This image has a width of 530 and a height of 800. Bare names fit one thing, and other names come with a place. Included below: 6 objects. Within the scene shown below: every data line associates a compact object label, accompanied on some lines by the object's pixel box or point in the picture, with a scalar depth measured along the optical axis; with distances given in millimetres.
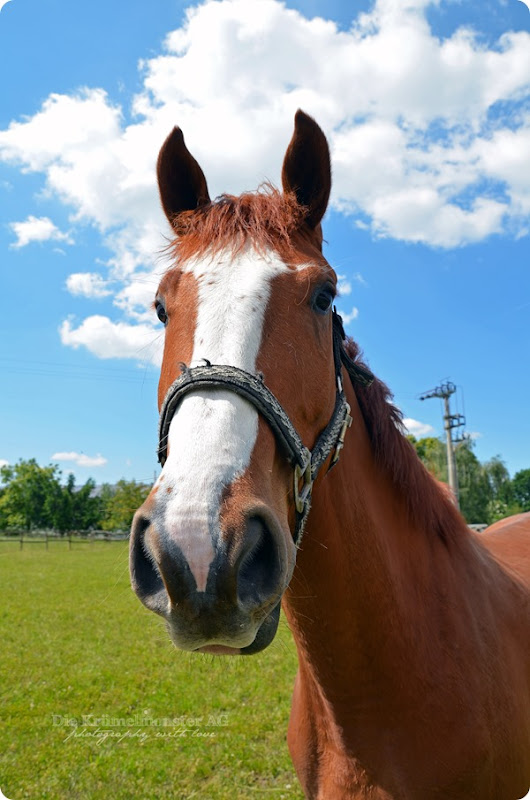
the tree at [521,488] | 55469
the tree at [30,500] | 72000
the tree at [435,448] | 30247
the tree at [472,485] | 36406
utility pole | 19653
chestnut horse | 1440
